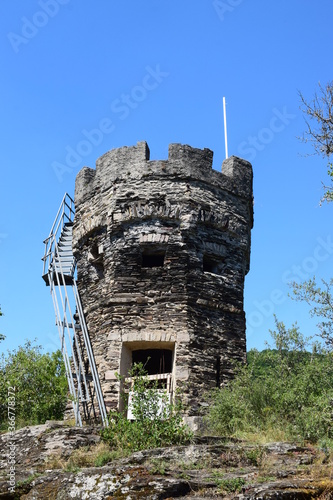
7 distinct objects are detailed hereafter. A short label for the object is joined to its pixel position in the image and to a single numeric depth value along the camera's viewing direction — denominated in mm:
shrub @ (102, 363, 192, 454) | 10555
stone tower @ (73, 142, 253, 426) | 13562
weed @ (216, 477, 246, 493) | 8586
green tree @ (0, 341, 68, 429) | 19078
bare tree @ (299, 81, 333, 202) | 13102
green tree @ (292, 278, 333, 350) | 14305
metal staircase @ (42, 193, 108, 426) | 13320
